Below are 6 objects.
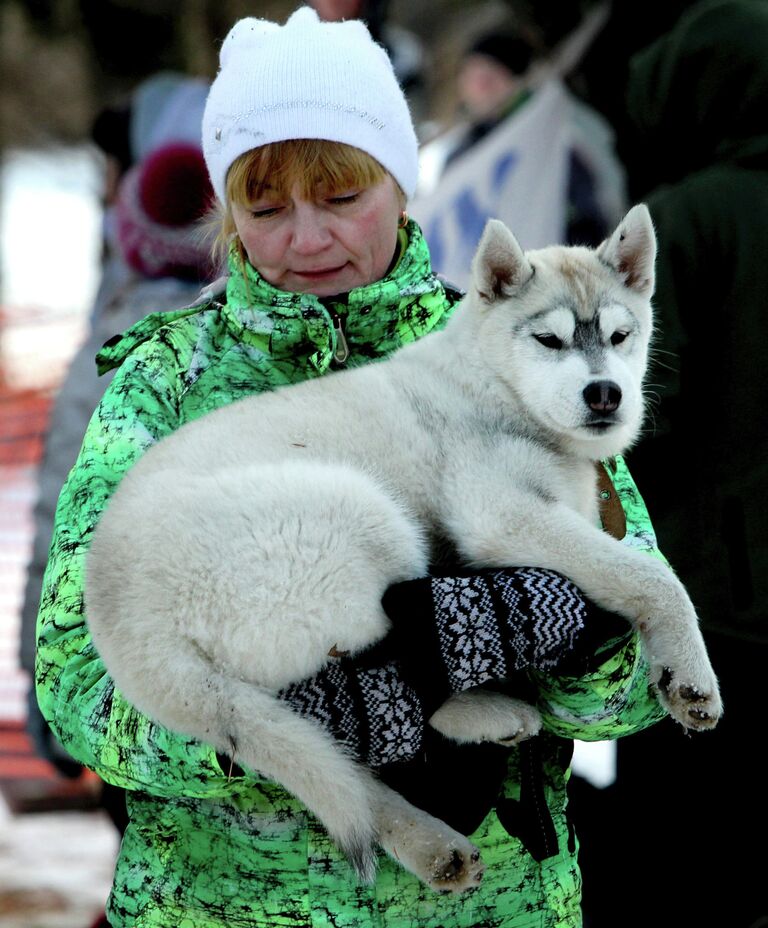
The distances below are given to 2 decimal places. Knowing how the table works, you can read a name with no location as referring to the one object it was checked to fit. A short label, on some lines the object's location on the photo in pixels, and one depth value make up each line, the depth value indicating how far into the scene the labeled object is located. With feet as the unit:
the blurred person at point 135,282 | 26.91
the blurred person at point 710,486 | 21.62
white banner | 42.34
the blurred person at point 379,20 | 35.88
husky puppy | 11.88
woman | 12.42
